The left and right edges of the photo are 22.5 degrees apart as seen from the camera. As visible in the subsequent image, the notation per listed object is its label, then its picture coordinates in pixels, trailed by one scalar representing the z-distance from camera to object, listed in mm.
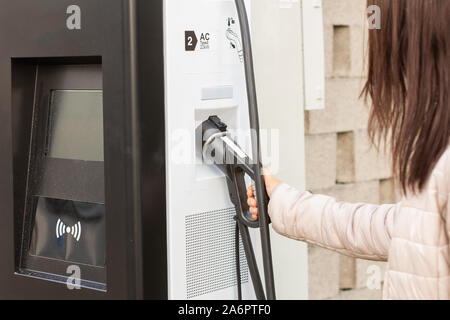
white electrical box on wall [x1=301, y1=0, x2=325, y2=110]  2215
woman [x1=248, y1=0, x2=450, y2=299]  1602
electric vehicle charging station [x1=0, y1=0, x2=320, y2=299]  1892
